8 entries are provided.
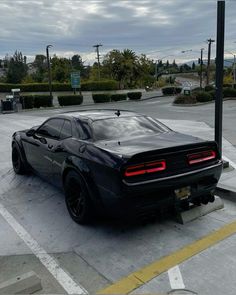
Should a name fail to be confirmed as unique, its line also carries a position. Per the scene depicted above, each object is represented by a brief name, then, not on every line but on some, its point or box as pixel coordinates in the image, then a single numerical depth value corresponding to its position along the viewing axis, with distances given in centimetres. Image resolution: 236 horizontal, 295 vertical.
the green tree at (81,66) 8038
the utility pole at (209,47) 5084
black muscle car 378
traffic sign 3480
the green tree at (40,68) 6770
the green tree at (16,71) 6681
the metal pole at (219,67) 576
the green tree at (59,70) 6144
